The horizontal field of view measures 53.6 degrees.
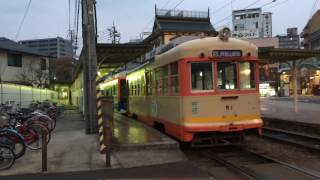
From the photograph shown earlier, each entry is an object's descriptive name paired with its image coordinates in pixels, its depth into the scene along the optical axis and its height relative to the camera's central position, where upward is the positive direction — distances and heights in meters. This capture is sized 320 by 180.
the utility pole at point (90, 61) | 11.12 +1.30
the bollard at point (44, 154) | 6.68 -1.17
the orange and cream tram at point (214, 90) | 8.32 +0.13
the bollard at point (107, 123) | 6.91 -0.63
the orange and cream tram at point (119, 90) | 17.68 +0.40
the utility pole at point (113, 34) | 46.34 +9.32
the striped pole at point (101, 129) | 7.49 -0.75
